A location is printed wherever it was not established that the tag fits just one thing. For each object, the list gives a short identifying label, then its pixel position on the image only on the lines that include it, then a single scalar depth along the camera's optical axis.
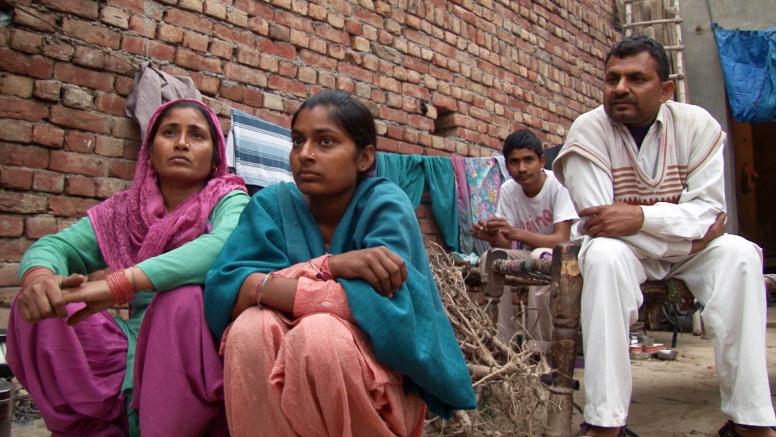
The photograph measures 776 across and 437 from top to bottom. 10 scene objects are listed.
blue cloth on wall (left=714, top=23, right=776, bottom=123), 7.39
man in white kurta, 2.10
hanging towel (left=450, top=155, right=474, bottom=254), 5.12
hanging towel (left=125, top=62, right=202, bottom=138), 3.24
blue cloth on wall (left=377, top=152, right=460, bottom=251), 4.65
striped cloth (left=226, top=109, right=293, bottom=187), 3.67
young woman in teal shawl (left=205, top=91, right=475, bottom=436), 1.45
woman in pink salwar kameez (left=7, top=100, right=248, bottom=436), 1.66
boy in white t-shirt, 4.11
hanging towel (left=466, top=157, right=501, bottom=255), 5.19
